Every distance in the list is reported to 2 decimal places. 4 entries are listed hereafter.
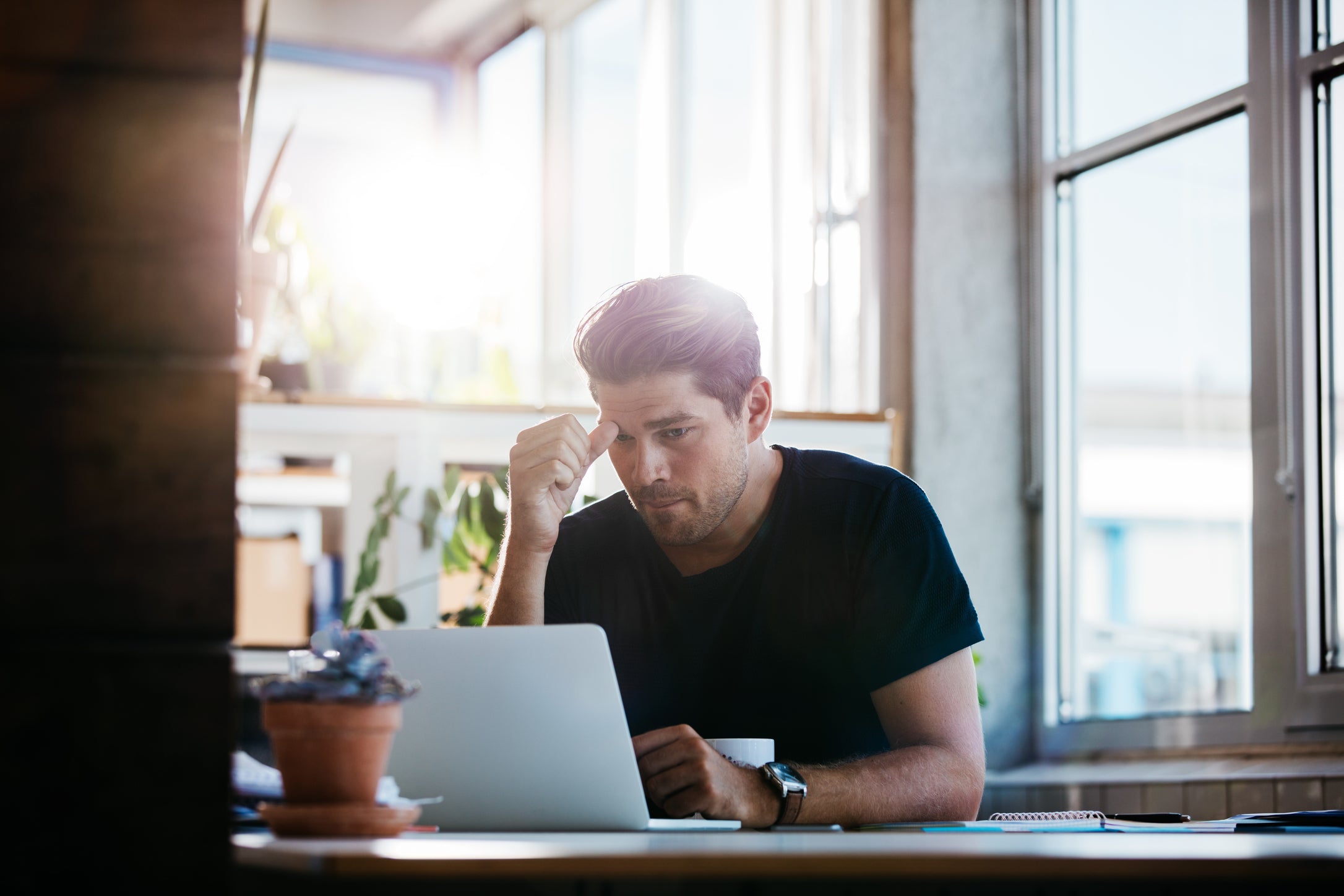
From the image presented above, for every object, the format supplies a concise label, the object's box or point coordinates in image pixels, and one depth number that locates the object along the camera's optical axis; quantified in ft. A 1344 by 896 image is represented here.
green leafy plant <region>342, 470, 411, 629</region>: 9.49
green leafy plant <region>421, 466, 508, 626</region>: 9.60
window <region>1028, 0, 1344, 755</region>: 9.15
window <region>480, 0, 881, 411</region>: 12.41
